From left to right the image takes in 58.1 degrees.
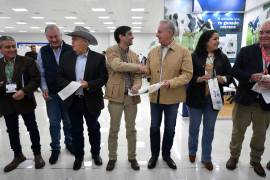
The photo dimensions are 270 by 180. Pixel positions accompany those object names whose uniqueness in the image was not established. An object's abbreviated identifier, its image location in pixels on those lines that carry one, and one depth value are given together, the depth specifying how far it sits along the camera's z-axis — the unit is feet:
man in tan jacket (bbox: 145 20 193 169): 8.42
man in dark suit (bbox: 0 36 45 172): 8.63
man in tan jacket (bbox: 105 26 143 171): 8.45
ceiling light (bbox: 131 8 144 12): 36.04
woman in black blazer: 8.71
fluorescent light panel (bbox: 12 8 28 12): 35.88
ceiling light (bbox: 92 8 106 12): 35.88
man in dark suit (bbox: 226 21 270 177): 8.34
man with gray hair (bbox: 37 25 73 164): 9.27
